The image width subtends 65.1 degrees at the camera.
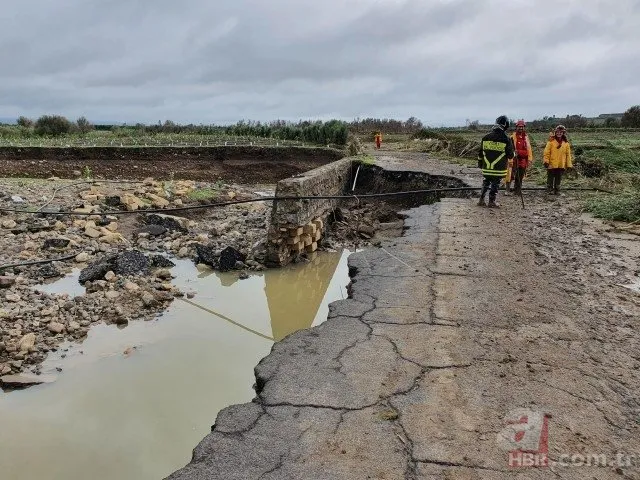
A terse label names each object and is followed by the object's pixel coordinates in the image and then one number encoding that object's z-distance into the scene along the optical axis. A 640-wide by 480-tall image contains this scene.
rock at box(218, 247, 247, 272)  7.57
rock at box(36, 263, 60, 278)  6.85
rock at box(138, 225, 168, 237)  9.12
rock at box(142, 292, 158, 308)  5.98
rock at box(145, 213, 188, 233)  9.62
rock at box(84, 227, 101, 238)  8.52
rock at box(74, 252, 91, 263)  7.52
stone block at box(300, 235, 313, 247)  8.12
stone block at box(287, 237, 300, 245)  7.74
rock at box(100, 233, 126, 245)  8.41
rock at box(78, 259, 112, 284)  6.67
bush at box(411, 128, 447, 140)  27.66
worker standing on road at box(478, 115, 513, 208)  8.66
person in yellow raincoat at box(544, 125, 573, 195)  9.70
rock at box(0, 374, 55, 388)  4.24
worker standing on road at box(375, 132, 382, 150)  23.92
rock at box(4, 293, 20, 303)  5.80
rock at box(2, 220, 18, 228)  8.42
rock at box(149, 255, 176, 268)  7.59
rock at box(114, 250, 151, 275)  6.84
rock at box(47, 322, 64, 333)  5.20
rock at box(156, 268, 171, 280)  7.05
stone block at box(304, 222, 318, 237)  8.06
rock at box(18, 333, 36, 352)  4.74
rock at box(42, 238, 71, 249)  7.83
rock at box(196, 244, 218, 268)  7.68
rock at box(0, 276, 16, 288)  6.19
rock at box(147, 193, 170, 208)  10.71
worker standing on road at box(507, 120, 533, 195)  10.09
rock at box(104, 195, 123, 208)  10.49
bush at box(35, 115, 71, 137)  29.92
